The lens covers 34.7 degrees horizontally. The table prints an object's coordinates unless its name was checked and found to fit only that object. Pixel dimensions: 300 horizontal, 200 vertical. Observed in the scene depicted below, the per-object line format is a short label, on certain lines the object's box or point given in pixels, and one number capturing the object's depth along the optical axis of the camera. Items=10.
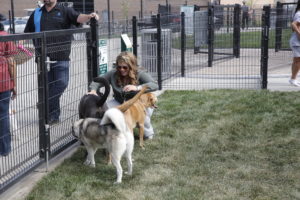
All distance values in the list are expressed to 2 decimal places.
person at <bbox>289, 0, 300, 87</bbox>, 9.28
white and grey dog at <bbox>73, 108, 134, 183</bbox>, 4.58
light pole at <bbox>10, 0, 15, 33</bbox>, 20.89
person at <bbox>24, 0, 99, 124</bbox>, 5.34
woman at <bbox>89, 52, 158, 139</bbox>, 5.61
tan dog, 5.54
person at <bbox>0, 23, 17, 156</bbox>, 4.32
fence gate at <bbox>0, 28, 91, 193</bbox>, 4.57
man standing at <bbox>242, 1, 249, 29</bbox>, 12.67
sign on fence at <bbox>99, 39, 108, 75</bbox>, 6.41
